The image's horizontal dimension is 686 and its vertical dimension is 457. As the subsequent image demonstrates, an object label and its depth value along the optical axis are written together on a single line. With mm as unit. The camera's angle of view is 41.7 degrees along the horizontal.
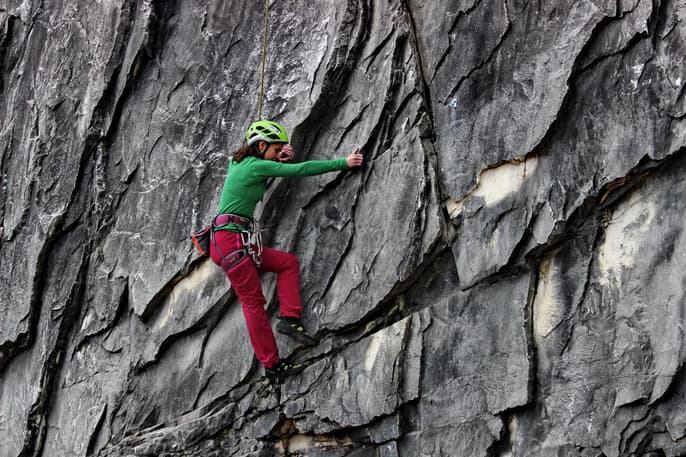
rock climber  8641
